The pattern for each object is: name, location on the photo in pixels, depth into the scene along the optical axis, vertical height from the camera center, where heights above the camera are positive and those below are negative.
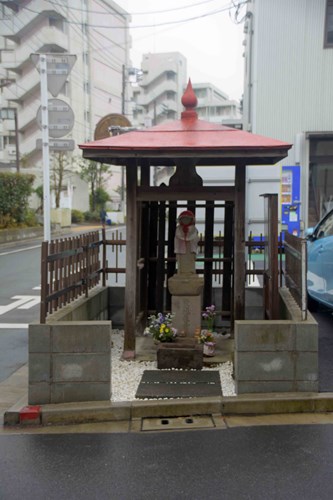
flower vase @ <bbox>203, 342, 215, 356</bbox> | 5.91 -1.51
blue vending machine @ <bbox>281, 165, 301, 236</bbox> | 13.56 +0.62
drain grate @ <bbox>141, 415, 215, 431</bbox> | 4.32 -1.78
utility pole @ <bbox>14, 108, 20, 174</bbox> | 32.47 +3.90
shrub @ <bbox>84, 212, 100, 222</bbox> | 41.72 +0.07
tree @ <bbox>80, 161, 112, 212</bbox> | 42.34 +3.45
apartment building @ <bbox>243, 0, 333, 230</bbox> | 13.36 +3.56
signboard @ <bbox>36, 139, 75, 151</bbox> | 7.54 +1.10
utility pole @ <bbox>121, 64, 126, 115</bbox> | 41.51 +11.28
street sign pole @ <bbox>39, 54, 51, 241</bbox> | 7.19 +1.14
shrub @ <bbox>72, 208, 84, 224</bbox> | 39.87 +0.06
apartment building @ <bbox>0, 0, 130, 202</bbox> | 41.28 +14.16
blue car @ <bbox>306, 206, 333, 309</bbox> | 6.98 -0.59
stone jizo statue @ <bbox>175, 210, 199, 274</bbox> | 5.97 -0.27
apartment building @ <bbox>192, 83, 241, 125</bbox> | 75.31 +17.80
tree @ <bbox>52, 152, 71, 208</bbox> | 35.12 +3.34
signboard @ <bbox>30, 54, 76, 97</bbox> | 7.33 +2.15
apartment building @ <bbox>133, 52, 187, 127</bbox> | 67.25 +18.26
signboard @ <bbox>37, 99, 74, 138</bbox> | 7.41 +1.47
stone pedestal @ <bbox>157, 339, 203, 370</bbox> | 5.58 -1.53
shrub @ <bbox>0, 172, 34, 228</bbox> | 22.92 +0.94
